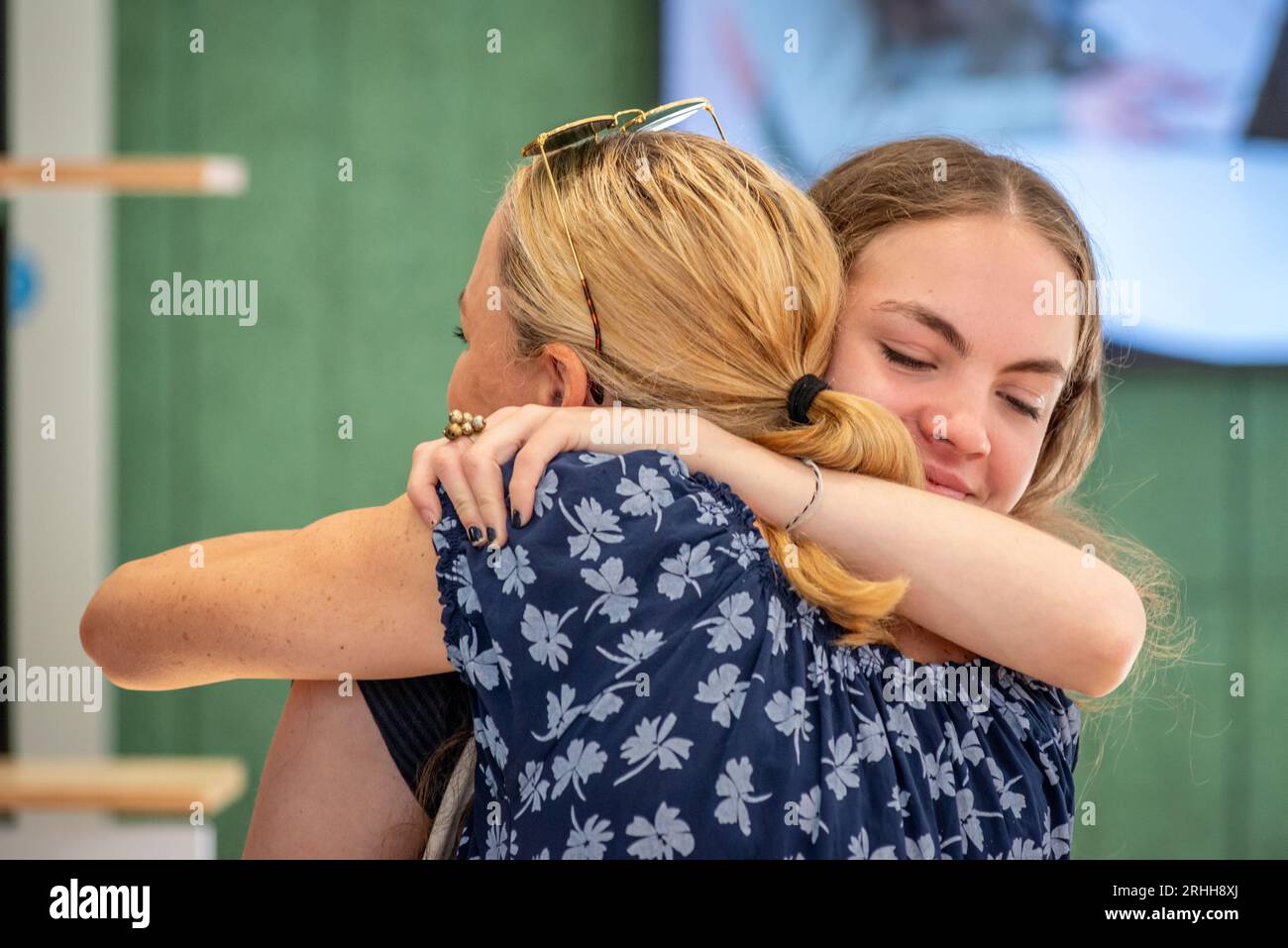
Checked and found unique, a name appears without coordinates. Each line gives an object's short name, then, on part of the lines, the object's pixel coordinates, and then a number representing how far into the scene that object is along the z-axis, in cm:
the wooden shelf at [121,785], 264
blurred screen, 270
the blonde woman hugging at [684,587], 77
